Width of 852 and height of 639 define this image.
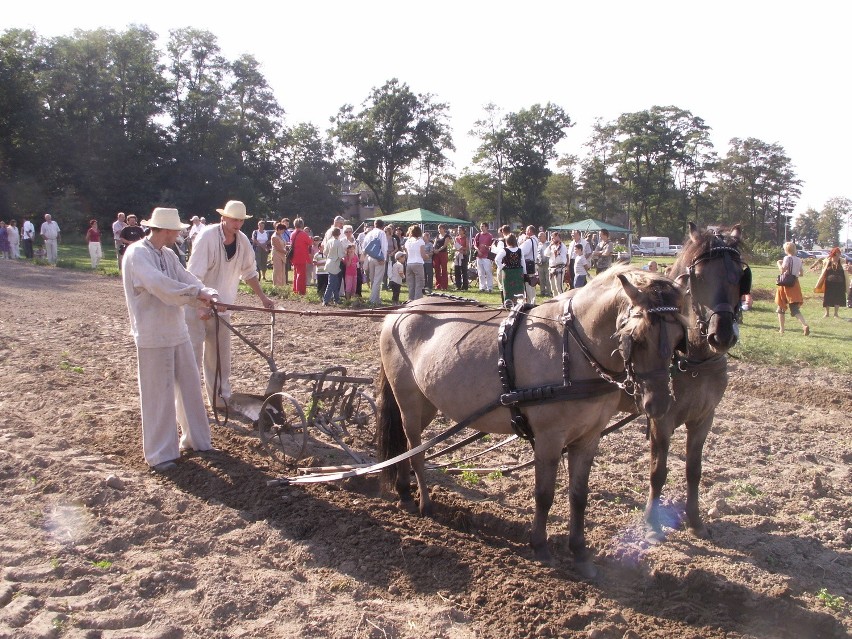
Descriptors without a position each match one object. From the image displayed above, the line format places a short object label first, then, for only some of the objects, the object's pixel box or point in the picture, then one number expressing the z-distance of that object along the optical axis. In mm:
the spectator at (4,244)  29781
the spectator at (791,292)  14570
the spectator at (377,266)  17062
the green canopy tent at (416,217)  29984
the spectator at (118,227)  21669
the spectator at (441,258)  20906
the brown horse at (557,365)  3963
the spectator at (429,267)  19906
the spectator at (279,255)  19125
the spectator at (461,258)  20953
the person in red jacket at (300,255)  18328
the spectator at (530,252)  16438
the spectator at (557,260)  17625
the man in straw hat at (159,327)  5906
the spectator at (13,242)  29703
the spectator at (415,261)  16859
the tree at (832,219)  99500
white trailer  61750
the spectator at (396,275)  17981
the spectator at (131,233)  17688
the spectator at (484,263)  20344
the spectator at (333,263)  16688
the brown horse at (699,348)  4785
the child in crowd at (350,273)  17572
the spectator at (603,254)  19031
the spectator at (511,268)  15336
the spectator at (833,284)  17625
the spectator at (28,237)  29906
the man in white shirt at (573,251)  18109
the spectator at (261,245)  23406
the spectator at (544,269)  18984
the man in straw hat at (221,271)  7402
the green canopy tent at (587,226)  38281
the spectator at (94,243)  25631
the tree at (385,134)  69250
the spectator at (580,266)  17903
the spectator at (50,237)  27155
